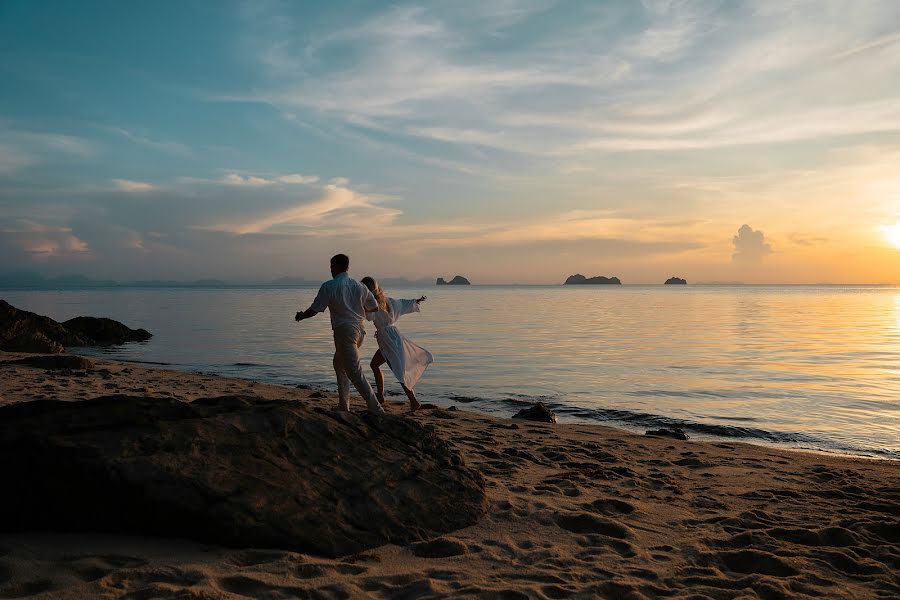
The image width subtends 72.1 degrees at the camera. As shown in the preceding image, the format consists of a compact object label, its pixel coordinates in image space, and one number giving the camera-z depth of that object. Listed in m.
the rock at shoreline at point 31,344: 21.39
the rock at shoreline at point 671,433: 10.71
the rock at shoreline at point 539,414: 11.93
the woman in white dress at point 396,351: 10.90
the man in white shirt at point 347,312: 8.39
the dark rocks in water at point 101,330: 28.50
